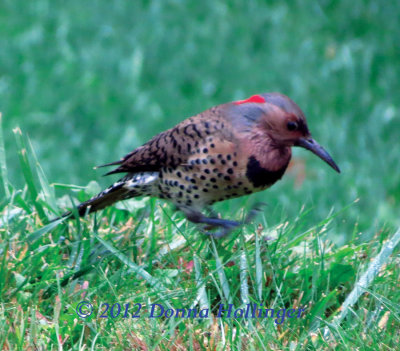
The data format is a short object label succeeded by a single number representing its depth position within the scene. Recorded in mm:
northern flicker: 8305
